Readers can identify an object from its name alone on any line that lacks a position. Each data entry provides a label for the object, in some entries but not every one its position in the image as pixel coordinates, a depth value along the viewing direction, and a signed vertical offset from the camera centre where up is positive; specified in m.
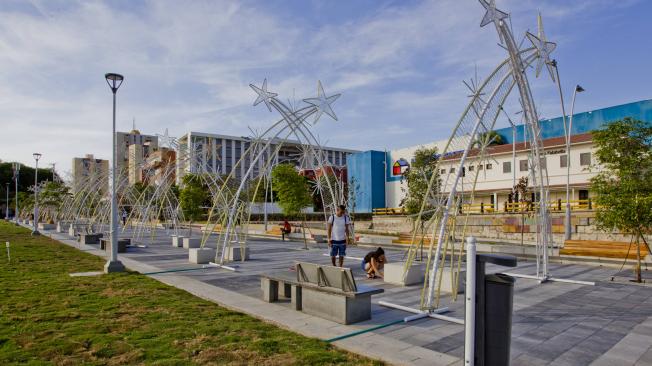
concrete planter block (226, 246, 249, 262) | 15.18 -1.77
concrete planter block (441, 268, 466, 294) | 9.20 -1.67
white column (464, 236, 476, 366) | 3.25 -0.80
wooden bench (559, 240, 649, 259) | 14.70 -1.67
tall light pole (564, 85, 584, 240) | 20.78 -1.13
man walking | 11.37 -0.81
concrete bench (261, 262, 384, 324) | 6.76 -1.43
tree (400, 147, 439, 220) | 24.41 +0.72
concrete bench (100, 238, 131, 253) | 18.80 -1.83
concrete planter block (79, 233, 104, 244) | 22.33 -1.86
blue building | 34.34 +3.80
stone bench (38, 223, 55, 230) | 40.19 -2.32
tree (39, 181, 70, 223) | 45.66 +0.48
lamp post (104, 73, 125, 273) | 12.03 -0.61
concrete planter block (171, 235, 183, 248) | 21.42 -1.93
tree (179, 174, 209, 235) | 41.66 +0.15
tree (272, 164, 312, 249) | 36.00 +0.77
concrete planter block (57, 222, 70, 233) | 35.25 -2.10
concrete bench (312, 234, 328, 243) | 23.46 -1.96
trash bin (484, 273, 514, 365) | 3.12 -0.80
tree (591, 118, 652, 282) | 10.45 +0.52
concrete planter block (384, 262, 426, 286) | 10.24 -1.69
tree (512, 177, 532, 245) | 24.82 +0.42
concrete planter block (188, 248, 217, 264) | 14.03 -1.68
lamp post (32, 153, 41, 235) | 29.04 -1.39
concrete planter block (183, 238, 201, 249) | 20.09 -1.86
